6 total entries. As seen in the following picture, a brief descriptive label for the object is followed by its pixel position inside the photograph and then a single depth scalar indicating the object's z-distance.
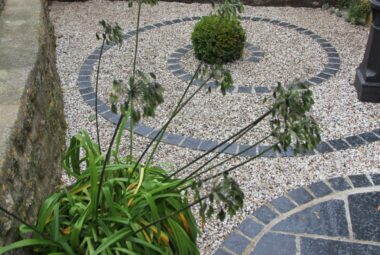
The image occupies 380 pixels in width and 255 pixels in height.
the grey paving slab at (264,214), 3.09
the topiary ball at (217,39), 5.47
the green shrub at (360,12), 6.80
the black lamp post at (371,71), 4.54
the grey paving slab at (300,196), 3.27
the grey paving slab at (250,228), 2.97
